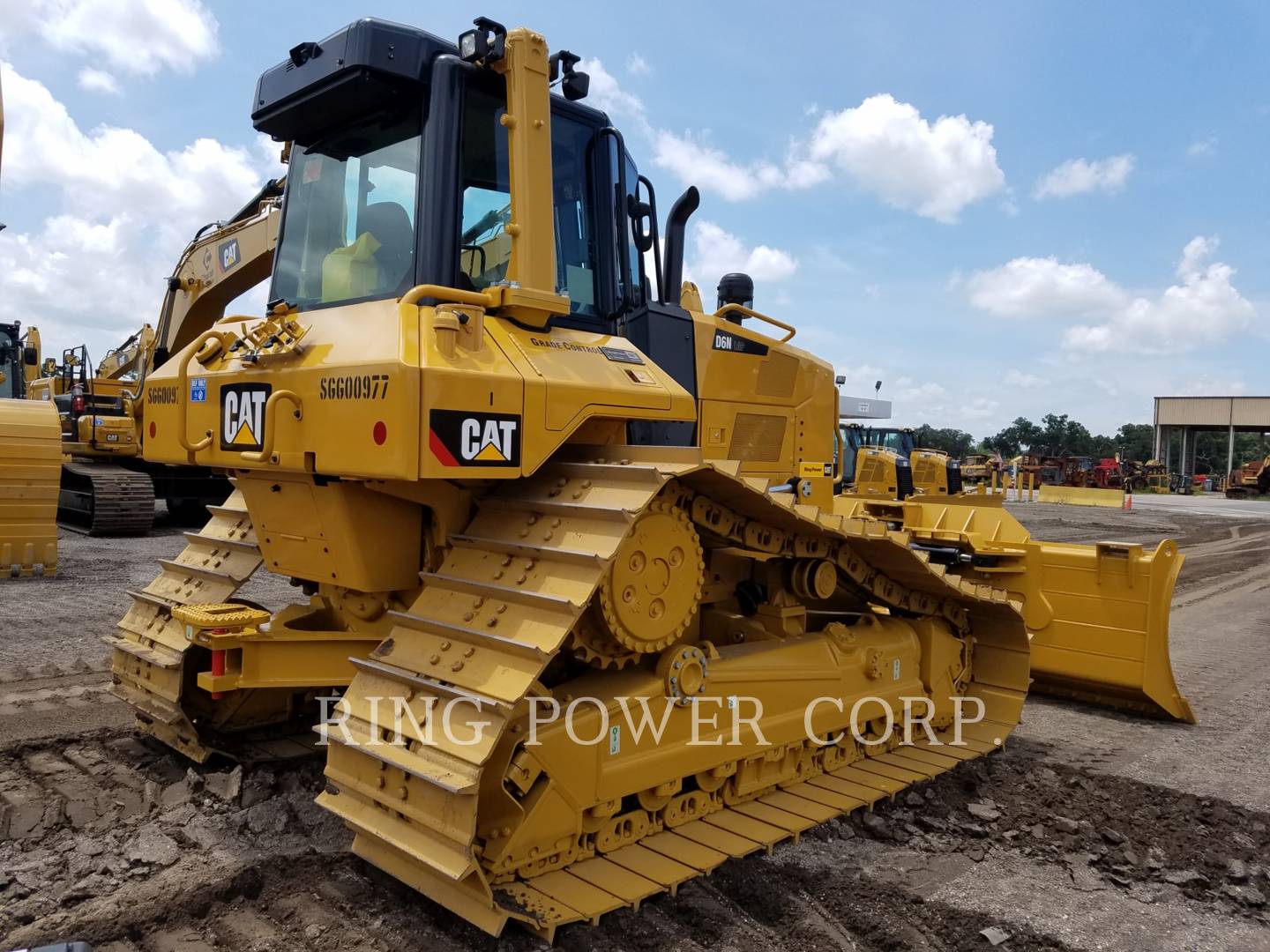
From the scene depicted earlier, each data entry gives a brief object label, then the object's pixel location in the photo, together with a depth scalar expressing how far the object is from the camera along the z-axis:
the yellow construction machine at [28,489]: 10.23
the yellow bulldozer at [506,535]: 3.21
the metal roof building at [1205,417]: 53.78
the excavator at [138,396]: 10.19
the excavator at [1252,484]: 46.72
